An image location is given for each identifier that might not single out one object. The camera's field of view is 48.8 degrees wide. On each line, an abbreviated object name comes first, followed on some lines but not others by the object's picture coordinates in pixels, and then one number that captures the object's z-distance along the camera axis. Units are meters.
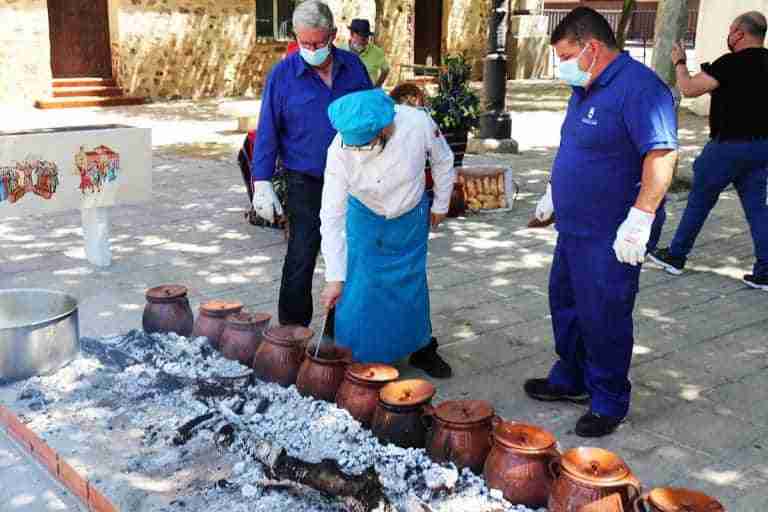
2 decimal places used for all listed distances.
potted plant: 7.73
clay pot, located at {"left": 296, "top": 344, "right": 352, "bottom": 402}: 3.46
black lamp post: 10.39
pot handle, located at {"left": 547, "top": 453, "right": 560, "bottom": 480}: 2.76
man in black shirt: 5.42
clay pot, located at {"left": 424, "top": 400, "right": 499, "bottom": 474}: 2.95
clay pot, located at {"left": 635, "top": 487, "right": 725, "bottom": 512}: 2.47
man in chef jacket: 3.65
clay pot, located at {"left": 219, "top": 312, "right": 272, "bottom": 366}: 3.82
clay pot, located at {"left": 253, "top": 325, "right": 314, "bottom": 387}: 3.62
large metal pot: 3.66
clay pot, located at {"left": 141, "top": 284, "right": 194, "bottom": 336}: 4.12
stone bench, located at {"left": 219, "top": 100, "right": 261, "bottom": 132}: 11.89
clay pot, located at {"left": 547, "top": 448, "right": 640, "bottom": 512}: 2.57
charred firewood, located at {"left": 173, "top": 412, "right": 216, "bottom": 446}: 3.22
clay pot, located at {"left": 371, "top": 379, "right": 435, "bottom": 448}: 3.10
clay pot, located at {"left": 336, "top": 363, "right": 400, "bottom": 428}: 3.29
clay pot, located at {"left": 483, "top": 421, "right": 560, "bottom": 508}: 2.78
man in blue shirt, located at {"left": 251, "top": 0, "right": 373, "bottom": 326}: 4.12
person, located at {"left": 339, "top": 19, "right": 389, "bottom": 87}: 8.48
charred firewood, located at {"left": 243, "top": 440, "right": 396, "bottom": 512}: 2.71
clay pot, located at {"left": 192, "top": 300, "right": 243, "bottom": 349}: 4.01
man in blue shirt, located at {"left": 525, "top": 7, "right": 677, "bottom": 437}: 3.14
